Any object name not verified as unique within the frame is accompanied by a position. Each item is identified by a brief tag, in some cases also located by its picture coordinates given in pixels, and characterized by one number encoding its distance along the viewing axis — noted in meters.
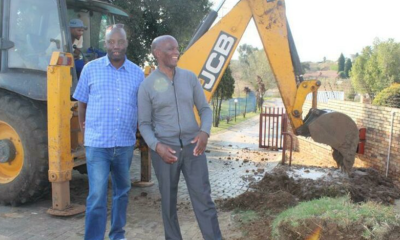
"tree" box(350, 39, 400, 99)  27.03
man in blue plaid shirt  3.47
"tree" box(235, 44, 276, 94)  38.01
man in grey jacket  3.32
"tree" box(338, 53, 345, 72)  68.56
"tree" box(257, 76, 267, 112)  29.59
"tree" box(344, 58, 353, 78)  58.29
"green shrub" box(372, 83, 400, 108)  14.03
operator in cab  5.66
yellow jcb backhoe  4.86
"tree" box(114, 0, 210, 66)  10.45
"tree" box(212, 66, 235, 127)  19.47
